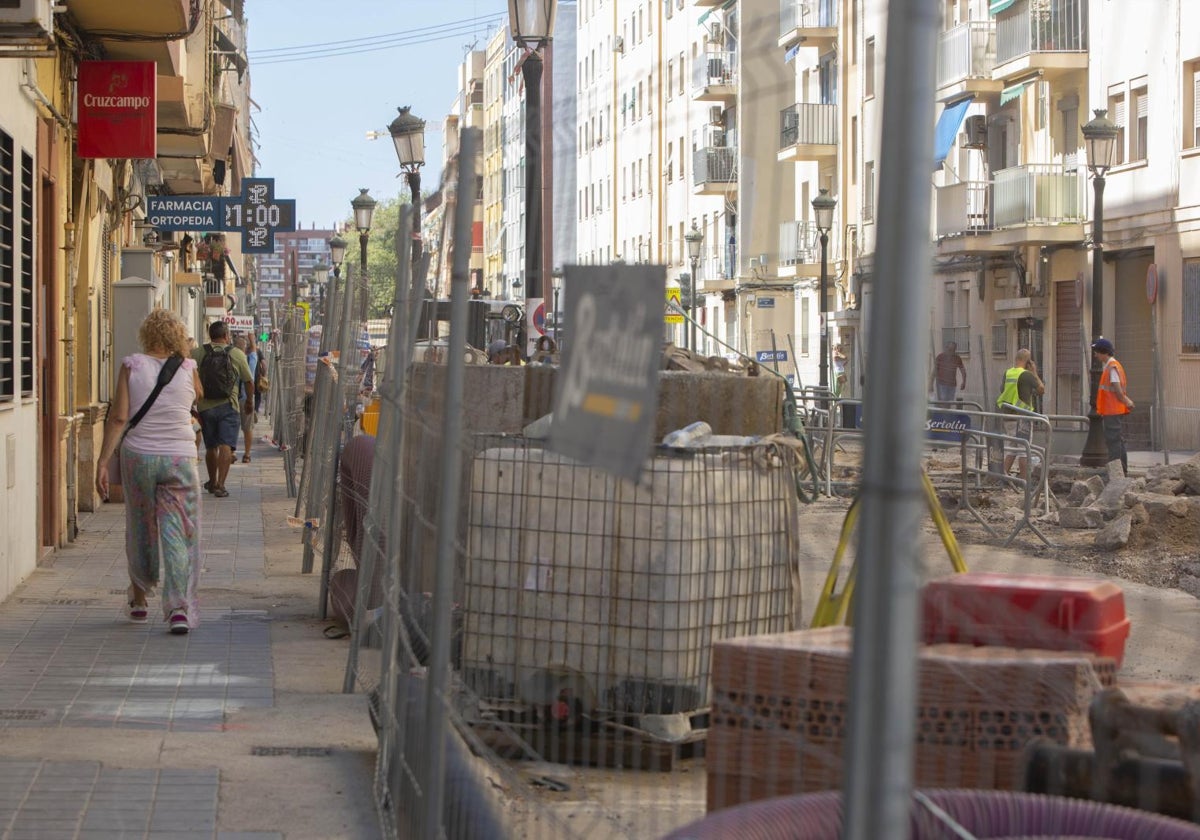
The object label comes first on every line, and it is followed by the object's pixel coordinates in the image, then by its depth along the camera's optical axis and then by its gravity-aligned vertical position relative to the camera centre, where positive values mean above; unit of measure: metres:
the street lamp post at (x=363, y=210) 34.12 +3.05
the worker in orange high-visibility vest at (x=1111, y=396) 20.95 -0.31
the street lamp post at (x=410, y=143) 23.70 +3.04
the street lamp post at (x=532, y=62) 10.03 +2.54
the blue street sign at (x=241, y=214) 22.33 +2.22
